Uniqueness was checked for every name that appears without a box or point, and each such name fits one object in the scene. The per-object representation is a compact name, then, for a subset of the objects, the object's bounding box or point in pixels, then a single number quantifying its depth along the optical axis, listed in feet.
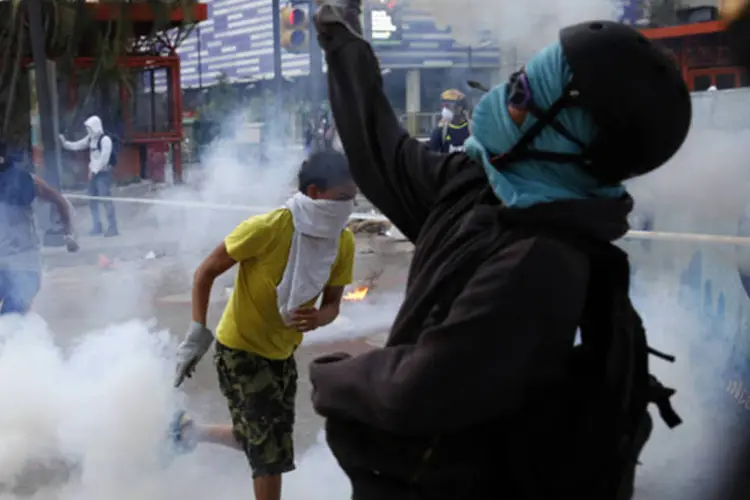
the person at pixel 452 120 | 28.19
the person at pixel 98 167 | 37.14
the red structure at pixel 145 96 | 50.49
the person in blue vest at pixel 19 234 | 16.40
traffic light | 28.35
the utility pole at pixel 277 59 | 47.32
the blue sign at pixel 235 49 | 60.29
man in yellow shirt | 10.22
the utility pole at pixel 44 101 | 36.96
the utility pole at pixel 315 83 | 30.30
